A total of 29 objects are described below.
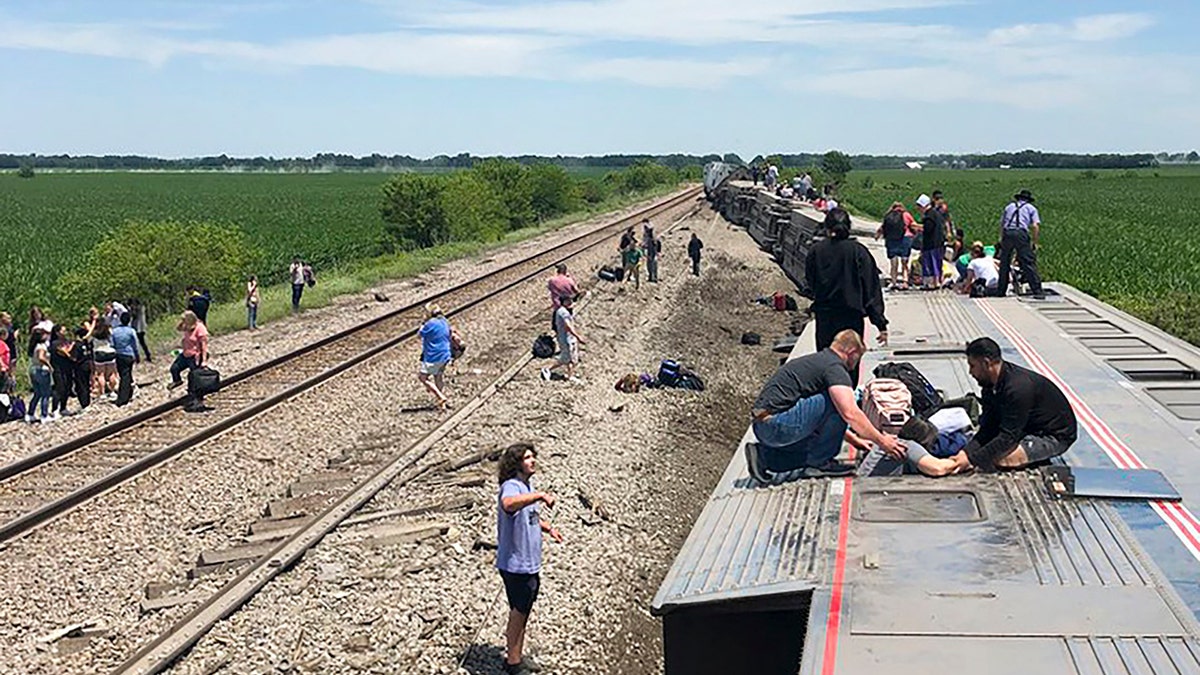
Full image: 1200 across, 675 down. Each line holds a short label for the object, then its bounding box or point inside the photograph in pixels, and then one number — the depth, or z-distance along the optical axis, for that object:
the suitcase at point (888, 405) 8.42
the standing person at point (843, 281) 10.68
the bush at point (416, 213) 47.22
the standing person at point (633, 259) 28.59
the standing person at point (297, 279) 25.41
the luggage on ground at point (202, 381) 16.08
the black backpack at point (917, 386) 8.94
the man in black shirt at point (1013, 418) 7.40
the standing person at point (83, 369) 16.56
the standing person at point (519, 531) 7.83
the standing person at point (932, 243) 17.53
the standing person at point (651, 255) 30.50
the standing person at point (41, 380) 15.51
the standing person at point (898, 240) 17.61
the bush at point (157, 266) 25.67
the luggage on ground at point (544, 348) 19.19
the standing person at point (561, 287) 17.81
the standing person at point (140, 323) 20.47
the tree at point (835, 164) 102.81
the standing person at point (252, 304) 23.33
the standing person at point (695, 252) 32.22
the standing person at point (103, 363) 16.89
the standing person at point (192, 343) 16.67
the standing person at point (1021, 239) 15.88
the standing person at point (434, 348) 15.75
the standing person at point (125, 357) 16.55
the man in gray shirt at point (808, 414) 7.89
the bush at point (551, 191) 68.00
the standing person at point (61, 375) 16.25
